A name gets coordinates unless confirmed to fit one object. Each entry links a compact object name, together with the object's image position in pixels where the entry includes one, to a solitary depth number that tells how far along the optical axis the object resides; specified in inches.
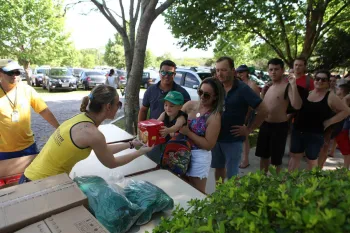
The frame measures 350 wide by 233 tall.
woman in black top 128.6
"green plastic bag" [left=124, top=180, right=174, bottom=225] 62.8
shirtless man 131.6
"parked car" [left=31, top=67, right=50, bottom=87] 797.2
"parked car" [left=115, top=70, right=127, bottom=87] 755.5
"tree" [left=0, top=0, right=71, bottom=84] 682.8
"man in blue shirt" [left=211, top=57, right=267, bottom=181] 111.7
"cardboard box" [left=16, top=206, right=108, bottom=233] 43.9
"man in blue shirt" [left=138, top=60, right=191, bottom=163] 124.8
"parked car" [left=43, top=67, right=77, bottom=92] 668.7
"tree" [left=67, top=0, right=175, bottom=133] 169.8
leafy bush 26.3
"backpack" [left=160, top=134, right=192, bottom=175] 89.7
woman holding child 90.3
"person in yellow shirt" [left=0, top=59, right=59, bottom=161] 101.3
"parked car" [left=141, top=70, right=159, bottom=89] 774.8
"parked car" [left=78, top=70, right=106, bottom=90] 708.0
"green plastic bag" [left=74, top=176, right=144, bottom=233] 56.1
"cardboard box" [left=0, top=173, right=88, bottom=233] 45.2
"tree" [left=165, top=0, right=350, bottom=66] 296.2
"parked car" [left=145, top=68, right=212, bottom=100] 343.6
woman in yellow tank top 66.4
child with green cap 89.4
